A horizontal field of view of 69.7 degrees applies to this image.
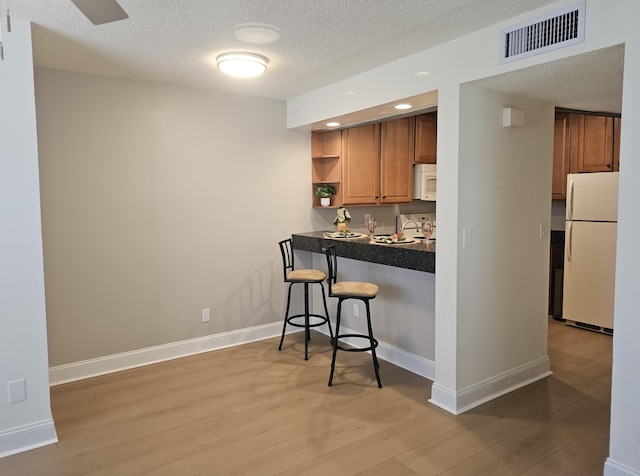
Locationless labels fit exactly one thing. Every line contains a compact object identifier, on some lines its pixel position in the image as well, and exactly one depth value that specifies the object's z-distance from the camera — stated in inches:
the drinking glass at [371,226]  168.1
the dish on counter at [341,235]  169.5
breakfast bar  137.7
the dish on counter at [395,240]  144.6
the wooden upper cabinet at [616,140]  192.5
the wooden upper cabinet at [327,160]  190.7
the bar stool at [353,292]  134.6
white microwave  206.5
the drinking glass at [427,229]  145.9
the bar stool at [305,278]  158.4
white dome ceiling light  123.7
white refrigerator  179.2
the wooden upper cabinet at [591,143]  193.8
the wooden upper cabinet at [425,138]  204.2
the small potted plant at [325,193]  191.3
